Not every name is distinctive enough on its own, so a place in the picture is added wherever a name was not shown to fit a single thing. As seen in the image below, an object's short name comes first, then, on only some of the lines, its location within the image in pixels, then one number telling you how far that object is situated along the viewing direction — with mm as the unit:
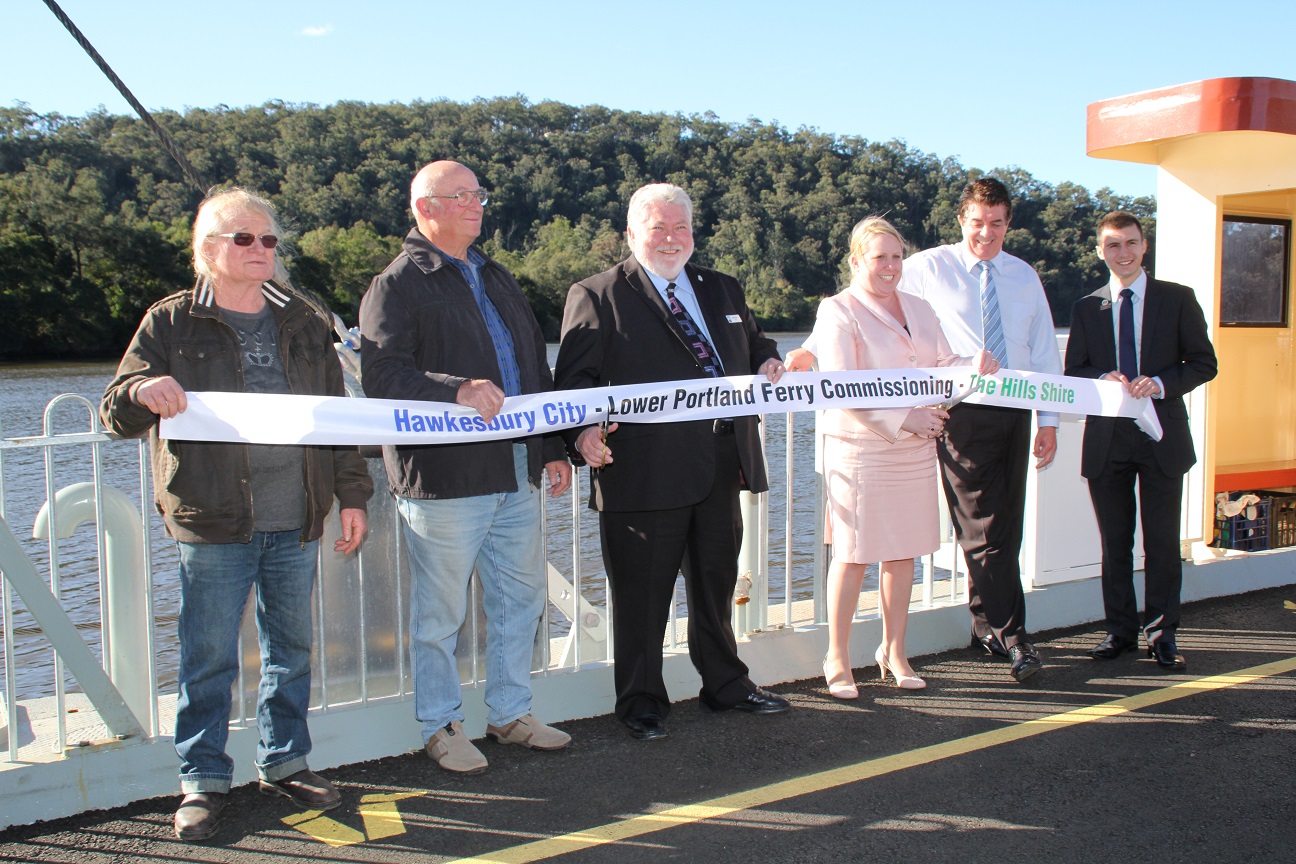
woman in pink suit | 4223
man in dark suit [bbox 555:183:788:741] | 3879
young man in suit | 4719
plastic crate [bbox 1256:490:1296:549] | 6539
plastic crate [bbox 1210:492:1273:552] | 6332
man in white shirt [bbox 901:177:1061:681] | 4613
